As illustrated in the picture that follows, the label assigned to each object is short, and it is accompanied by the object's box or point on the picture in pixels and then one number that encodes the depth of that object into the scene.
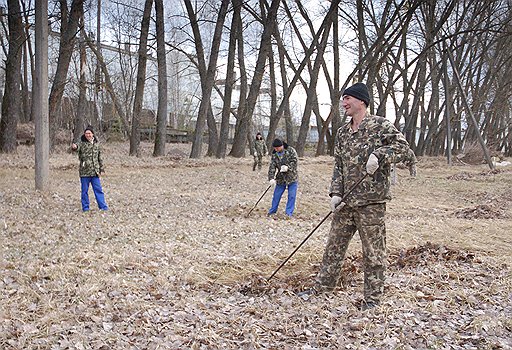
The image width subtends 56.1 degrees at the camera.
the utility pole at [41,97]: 11.87
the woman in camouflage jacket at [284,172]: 10.63
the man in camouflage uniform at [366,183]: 4.64
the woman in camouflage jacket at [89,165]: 10.38
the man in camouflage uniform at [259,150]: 17.42
